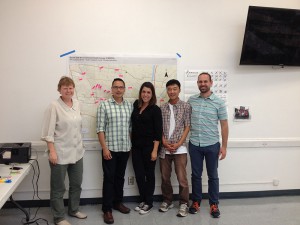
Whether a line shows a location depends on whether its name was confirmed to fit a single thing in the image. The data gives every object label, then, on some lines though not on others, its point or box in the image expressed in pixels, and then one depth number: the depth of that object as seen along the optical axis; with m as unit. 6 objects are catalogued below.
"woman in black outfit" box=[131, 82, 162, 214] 2.75
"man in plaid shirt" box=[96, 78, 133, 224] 2.70
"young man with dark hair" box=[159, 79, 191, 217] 2.84
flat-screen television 2.95
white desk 1.89
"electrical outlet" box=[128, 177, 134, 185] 3.15
